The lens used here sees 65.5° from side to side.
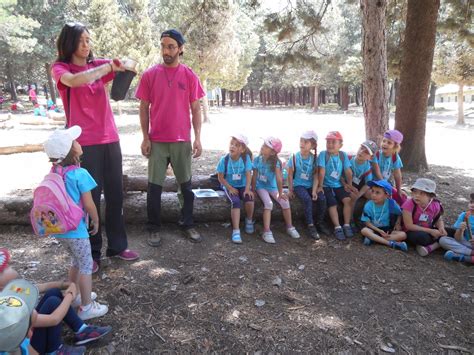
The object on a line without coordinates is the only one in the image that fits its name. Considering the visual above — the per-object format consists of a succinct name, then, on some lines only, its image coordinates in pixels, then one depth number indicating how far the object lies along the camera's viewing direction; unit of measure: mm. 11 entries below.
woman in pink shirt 2898
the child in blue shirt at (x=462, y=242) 3893
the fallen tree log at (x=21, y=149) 9403
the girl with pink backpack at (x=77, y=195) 2479
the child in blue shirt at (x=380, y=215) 4227
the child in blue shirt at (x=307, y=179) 4465
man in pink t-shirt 3648
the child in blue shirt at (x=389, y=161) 4742
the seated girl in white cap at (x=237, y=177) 4242
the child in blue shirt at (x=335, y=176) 4492
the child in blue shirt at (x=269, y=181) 4328
